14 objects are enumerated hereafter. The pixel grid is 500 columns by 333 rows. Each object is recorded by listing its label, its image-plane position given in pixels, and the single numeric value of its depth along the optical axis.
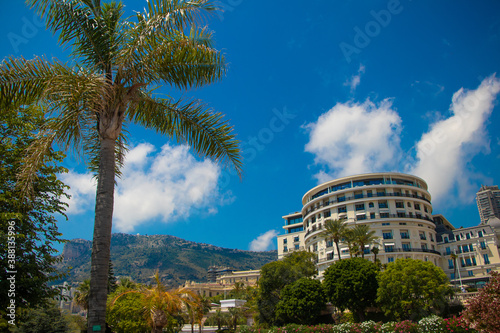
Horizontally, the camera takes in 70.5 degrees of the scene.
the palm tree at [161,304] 19.81
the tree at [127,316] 25.33
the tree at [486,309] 14.56
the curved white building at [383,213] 72.19
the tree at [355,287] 44.81
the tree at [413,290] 38.03
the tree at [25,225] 10.88
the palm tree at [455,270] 68.99
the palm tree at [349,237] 59.85
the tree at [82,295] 42.89
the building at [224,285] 109.81
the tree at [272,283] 51.35
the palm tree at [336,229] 61.31
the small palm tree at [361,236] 58.88
